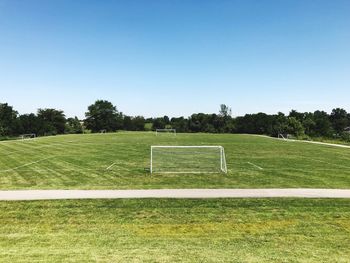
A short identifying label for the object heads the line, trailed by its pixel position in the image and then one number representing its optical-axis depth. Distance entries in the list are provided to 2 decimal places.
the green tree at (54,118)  99.93
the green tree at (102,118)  113.44
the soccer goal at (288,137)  62.49
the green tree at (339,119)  144.12
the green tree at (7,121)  79.86
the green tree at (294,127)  71.98
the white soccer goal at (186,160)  20.56
